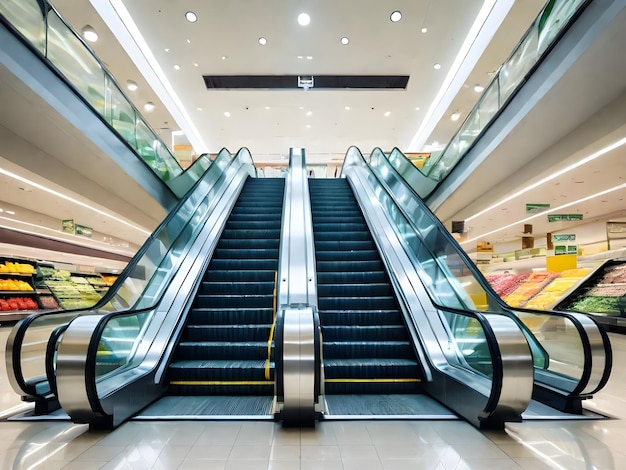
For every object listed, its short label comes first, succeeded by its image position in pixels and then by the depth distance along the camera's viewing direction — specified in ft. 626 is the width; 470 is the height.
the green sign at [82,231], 42.66
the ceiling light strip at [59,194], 28.58
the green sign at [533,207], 34.52
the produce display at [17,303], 34.58
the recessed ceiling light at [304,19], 34.30
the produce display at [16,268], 34.90
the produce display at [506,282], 41.15
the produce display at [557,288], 32.22
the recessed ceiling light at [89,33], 32.24
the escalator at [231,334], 12.02
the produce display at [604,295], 28.81
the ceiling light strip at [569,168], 23.16
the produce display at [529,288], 36.02
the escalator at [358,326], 12.54
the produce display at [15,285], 34.83
